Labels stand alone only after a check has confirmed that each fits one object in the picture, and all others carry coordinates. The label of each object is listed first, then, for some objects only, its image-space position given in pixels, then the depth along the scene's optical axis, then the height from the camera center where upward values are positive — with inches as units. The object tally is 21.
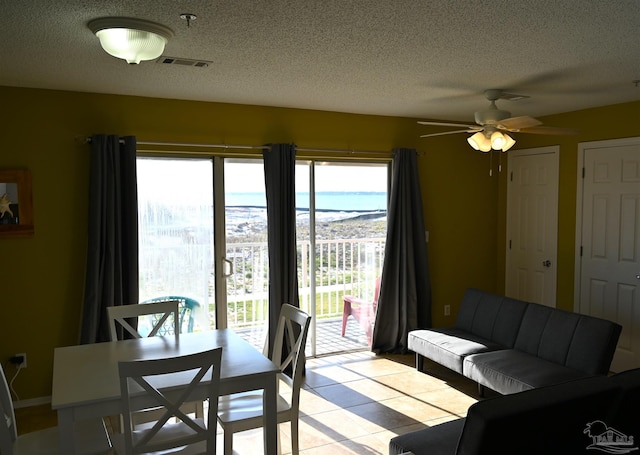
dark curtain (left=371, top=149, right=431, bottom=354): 200.4 -22.7
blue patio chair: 173.0 -35.0
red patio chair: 209.2 -43.5
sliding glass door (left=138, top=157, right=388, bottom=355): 169.3 -12.4
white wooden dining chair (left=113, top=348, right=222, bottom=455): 84.0 -33.8
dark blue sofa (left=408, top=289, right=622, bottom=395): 137.1 -43.4
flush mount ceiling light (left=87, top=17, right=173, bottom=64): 93.4 +32.0
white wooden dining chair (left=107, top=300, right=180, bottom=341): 127.4 -27.2
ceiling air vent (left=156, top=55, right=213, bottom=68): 119.3 +34.4
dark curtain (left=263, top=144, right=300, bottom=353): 177.8 -7.4
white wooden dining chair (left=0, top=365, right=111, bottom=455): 89.9 -44.2
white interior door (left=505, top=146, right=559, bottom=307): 204.1 -8.1
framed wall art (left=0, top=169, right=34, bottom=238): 147.3 +0.6
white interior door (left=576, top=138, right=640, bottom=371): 175.5 -12.3
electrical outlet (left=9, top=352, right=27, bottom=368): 150.6 -45.4
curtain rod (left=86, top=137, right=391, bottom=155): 164.1 +20.3
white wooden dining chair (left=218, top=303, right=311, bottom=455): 107.0 -44.2
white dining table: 85.0 -31.7
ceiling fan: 139.0 +21.6
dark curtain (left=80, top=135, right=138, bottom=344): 152.2 -8.5
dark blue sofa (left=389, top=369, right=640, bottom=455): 77.1 -34.2
